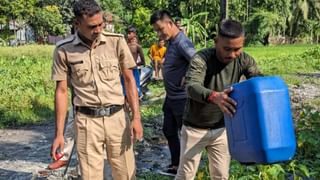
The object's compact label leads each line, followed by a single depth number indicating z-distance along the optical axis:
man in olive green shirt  3.22
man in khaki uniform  3.65
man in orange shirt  12.49
